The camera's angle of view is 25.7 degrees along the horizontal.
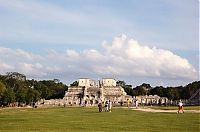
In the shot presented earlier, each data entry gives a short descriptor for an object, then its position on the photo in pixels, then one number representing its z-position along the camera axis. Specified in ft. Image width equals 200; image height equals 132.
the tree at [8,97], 388.94
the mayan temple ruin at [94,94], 619.38
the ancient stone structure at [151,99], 550.36
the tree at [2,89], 341.33
